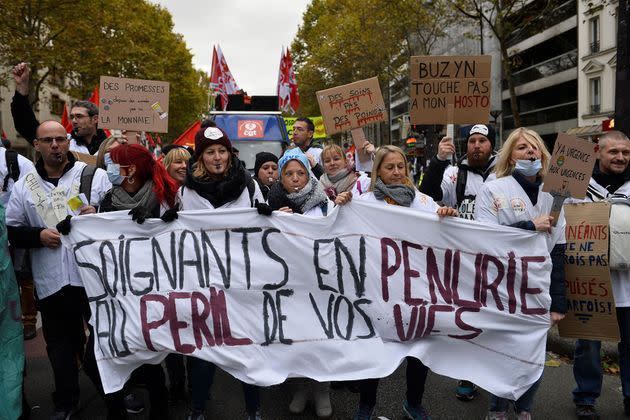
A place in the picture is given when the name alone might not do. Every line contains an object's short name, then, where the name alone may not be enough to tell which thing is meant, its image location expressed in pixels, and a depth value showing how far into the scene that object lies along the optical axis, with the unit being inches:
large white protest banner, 139.3
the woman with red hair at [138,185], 146.4
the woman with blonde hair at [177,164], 199.2
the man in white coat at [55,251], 145.9
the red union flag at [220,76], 550.2
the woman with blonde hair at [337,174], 205.6
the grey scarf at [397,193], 145.2
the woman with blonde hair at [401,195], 145.6
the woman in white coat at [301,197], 154.6
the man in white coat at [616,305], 150.7
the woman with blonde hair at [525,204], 140.4
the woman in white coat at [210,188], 145.3
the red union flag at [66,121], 285.1
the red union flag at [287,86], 542.0
